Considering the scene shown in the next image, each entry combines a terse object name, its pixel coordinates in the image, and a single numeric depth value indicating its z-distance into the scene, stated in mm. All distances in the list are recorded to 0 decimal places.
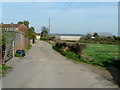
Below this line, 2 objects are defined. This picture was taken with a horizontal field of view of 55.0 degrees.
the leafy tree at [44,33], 63841
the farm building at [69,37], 59534
